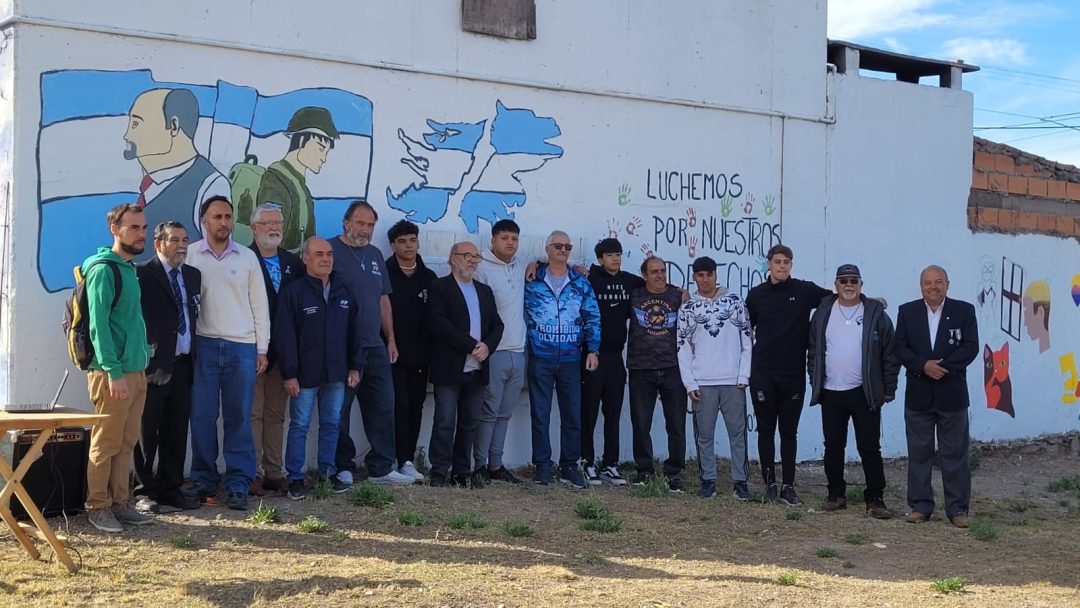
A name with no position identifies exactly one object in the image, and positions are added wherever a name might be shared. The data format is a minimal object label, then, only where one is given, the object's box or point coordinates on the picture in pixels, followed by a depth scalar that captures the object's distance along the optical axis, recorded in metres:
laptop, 6.95
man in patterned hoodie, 9.35
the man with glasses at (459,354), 9.03
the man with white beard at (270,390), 8.45
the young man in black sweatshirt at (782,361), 9.26
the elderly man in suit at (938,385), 8.71
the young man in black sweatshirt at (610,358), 9.77
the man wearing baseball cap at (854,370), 8.94
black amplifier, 7.21
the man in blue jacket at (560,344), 9.54
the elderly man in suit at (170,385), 7.52
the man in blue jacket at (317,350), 8.28
